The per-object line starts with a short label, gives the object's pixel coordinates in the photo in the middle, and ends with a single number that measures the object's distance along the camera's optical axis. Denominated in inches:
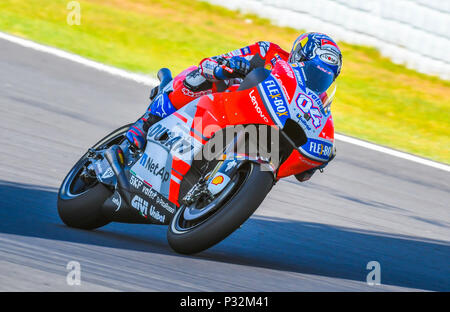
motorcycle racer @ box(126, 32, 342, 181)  373.1
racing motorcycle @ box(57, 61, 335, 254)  347.6
